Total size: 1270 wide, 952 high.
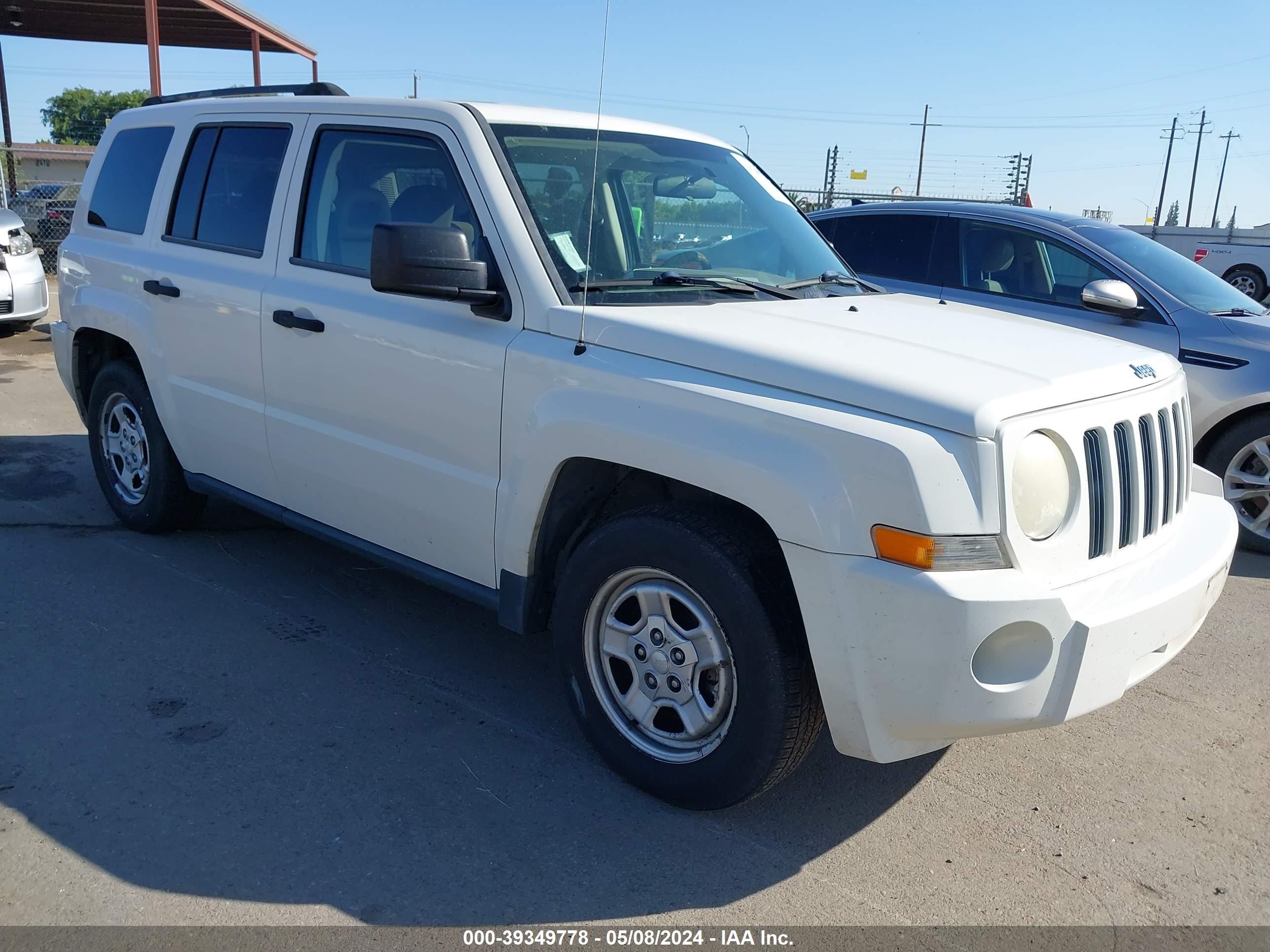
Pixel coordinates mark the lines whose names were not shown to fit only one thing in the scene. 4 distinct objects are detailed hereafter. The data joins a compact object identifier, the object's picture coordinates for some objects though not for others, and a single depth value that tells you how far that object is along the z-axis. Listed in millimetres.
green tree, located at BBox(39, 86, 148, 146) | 86250
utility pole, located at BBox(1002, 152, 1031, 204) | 41250
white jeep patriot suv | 2652
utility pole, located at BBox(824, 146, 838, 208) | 26766
